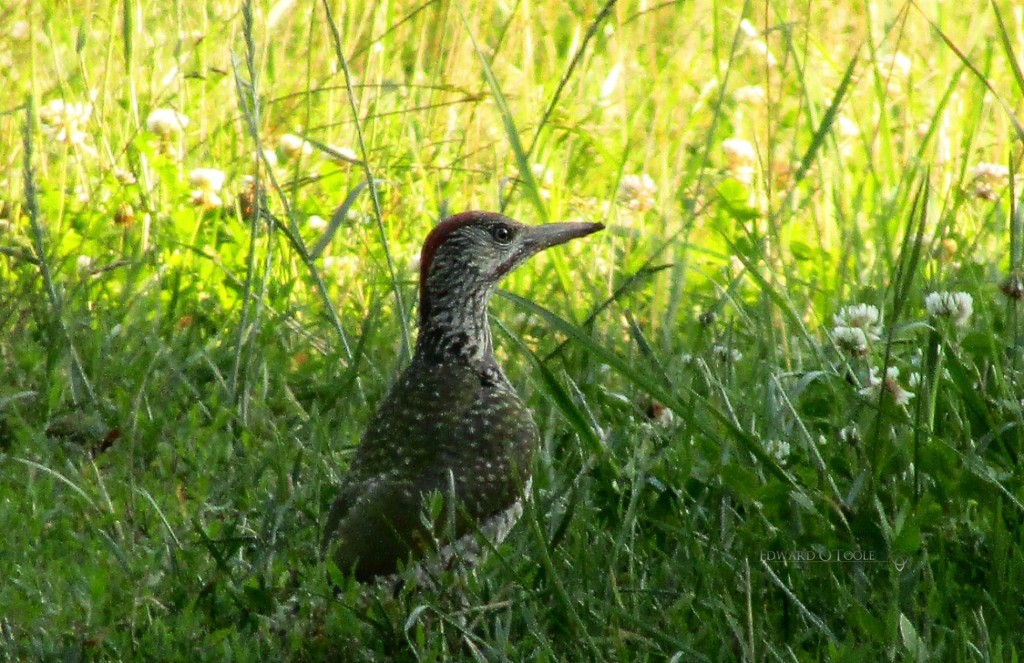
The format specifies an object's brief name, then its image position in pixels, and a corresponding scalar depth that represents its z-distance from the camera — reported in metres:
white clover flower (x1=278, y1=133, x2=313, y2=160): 11.98
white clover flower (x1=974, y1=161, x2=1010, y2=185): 10.62
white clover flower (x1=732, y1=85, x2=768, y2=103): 12.66
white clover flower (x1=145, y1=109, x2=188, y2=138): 11.43
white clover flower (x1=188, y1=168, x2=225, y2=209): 11.12
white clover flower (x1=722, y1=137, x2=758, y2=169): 11.99
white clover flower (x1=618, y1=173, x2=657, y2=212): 11.13
